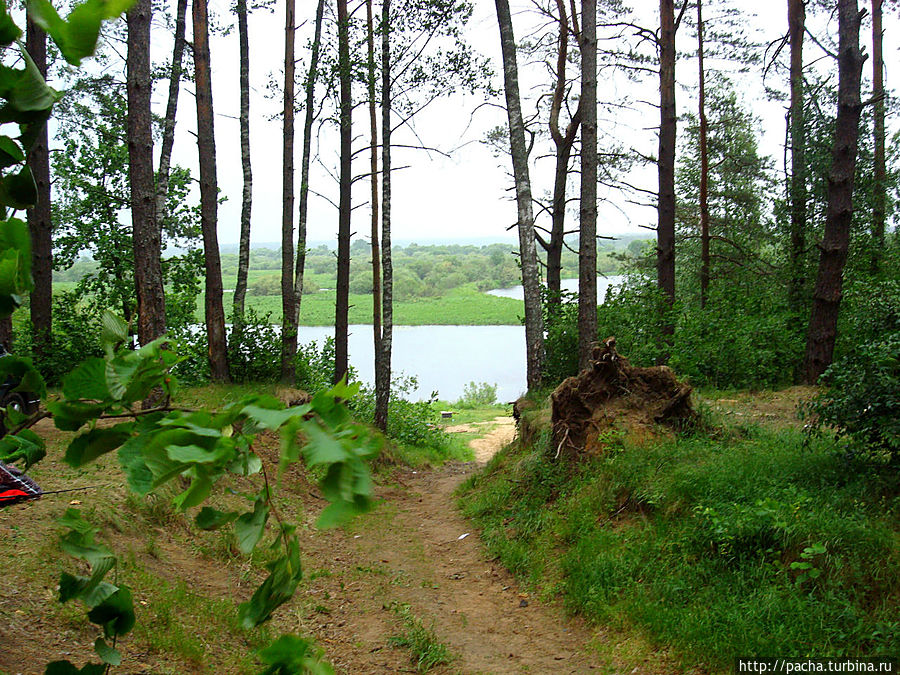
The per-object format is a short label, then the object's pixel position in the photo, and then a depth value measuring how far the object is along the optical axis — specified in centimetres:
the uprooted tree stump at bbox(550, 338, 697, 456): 738
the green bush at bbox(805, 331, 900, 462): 494
